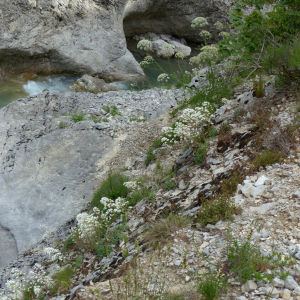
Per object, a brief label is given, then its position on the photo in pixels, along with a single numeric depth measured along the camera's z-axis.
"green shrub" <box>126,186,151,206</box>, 5.70
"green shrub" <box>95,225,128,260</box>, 4.71
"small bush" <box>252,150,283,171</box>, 4.20
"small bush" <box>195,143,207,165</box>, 5.35
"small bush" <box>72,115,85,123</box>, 9.57
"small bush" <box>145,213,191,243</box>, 3.84
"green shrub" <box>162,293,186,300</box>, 2.96
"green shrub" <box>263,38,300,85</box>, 5.15
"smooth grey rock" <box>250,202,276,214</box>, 3.62
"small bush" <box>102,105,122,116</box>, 9.91
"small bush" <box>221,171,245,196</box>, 4.11
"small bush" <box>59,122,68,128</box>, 9.38
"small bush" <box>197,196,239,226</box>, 3.75
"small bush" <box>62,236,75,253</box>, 5.60
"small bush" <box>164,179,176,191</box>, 5.32
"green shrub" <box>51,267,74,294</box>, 4.49
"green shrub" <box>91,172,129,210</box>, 6.43
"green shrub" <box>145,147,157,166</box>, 7.07
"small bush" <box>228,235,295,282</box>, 2.89
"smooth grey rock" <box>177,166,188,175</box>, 5.56
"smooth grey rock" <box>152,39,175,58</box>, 19.42
